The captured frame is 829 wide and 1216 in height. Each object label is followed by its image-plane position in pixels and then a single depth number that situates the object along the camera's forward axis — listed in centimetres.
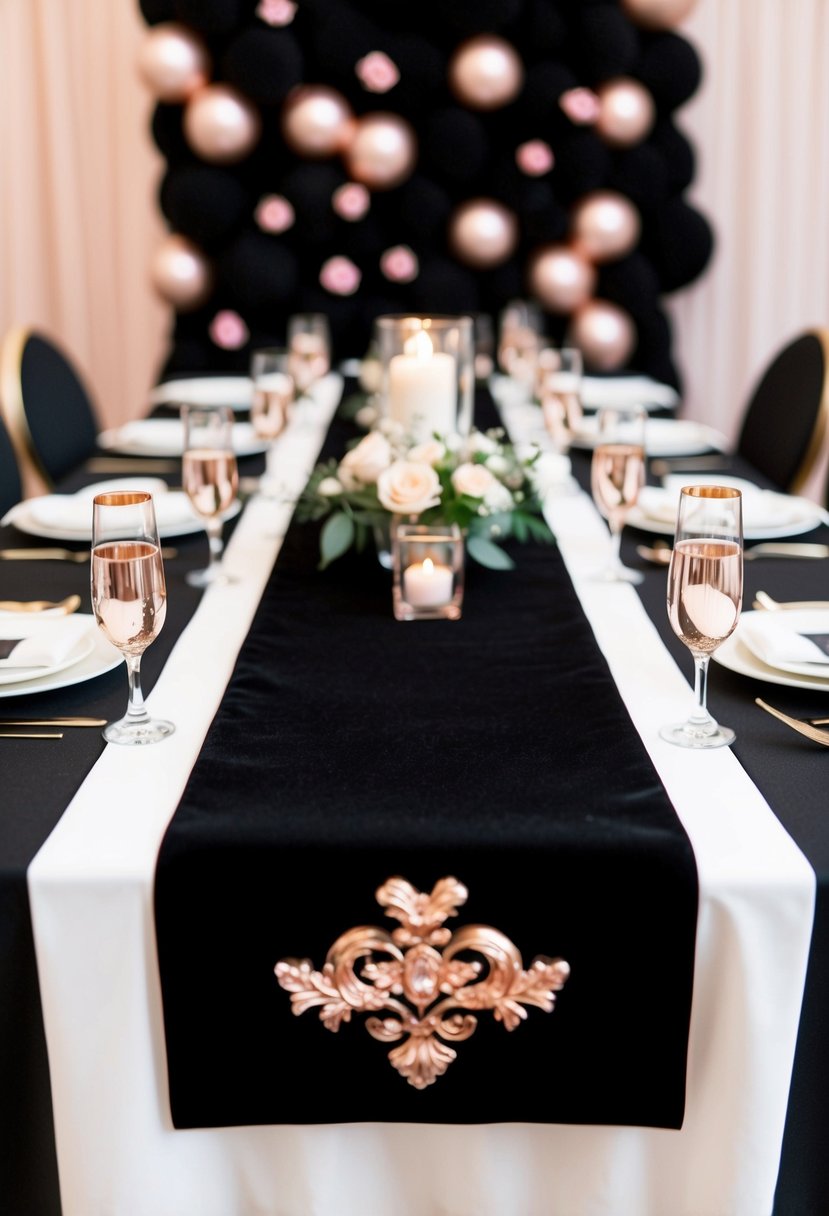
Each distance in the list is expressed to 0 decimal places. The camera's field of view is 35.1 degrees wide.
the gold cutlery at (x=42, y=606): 145
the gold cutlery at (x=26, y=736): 115
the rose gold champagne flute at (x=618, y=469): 158
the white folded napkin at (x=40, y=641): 125
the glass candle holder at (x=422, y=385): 186
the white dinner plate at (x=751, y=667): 121
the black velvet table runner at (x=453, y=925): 94
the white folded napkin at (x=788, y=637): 124
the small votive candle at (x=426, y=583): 146
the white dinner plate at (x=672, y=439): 246
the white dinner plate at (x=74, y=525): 180
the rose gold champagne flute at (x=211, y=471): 158
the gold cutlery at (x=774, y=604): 143
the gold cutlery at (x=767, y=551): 173
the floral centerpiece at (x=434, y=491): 148
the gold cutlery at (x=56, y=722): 117
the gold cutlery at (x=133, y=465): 232
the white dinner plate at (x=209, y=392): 303
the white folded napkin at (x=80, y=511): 181
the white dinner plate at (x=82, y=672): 122
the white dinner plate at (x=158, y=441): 243
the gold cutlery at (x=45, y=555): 175
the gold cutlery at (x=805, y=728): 112
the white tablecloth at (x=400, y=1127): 93
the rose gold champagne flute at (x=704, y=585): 106
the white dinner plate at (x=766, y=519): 180
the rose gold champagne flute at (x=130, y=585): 107
